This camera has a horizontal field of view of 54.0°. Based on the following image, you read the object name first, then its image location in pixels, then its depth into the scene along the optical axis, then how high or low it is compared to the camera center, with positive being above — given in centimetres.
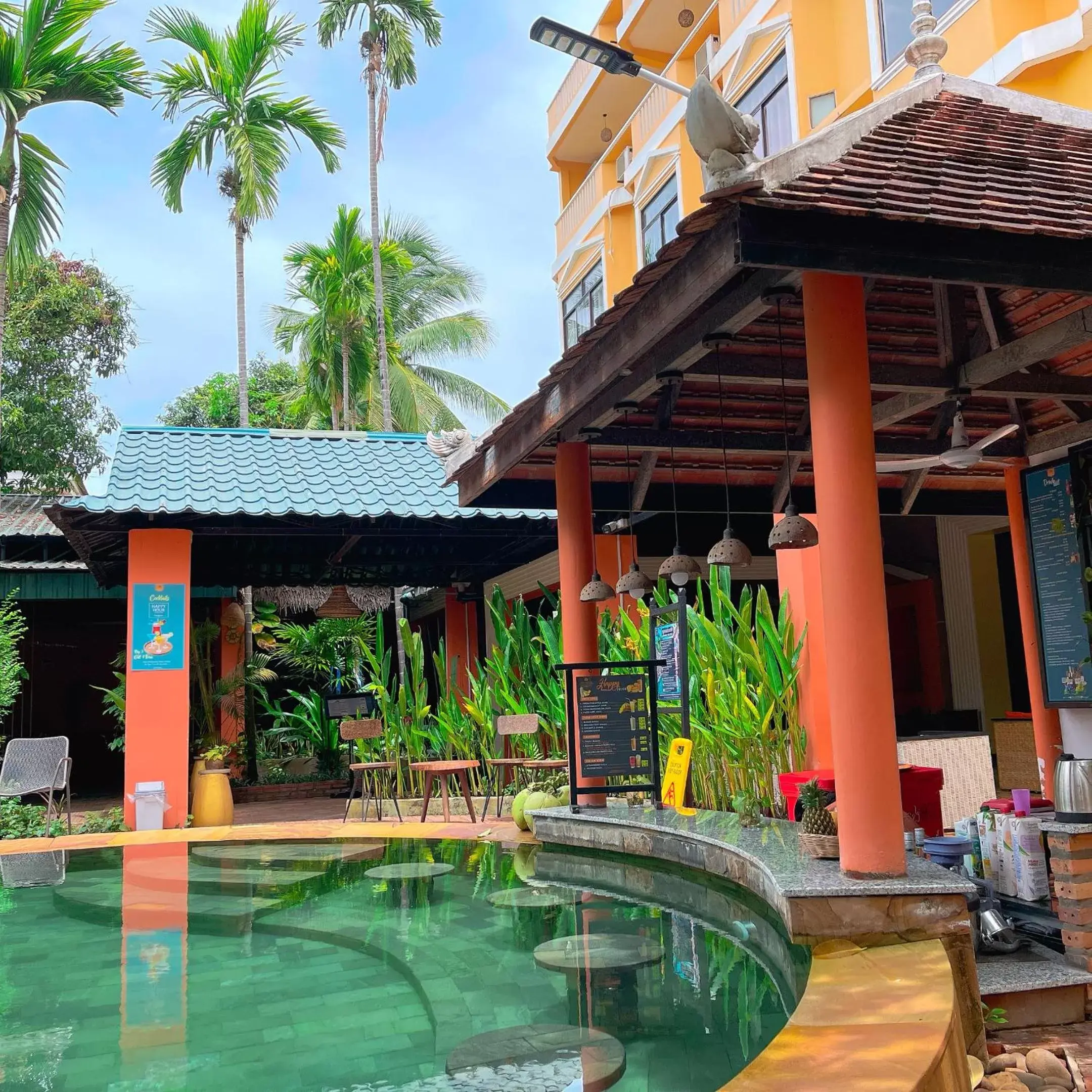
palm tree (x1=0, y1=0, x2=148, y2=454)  1407 +851
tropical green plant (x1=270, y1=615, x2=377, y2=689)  1478 +80
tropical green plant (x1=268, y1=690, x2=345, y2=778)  1370 -32
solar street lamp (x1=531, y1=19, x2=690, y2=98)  632 +388
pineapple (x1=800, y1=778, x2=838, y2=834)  446 -54
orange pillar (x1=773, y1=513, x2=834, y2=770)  756 +33
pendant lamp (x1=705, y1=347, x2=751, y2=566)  555 +70
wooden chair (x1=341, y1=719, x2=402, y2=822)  966 -53
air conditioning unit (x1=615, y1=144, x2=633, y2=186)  1645 +828
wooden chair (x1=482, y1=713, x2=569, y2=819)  895 -29
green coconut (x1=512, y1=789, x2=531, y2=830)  822 -84
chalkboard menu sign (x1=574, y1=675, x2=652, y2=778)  688 -20
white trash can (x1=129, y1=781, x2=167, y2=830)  927 -78
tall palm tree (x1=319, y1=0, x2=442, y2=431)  2116 +1321
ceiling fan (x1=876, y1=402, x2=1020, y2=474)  570 +123
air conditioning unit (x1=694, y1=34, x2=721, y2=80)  1405 +842
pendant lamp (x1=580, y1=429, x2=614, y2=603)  680 +65
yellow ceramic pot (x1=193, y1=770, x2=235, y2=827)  991 -82
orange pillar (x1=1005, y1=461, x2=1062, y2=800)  688 +18
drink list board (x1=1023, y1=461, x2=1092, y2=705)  643 +55
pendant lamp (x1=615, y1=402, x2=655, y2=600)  691 +70
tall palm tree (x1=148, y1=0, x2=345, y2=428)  1928 +1089
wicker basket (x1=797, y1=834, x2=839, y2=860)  442 -67
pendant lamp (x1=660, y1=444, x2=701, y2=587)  642 +73
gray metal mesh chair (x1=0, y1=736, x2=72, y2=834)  951 -42
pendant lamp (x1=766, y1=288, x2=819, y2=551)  512 +72
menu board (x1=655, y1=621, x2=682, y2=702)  699 +18
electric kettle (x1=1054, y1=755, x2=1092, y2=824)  409 -45
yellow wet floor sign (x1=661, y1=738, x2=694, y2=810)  651 -49
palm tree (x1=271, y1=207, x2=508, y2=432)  2442 +958
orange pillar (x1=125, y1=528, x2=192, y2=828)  958 +38
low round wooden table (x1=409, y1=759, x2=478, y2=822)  877 -61
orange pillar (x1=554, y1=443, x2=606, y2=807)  716 +98
